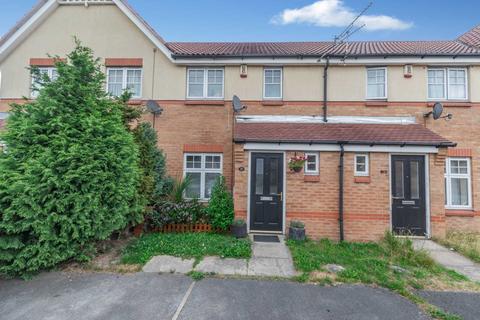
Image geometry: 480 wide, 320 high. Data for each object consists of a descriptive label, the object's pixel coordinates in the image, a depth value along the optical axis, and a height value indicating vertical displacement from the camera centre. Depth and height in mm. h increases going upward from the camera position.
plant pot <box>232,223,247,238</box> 6844 -1672
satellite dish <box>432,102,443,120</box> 8102 +2404
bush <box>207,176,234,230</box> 7251 -1110
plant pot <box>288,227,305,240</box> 6770 -1711
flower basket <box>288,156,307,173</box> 7143 +397
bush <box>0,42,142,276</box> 4641 -36
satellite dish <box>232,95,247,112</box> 8562 +2660
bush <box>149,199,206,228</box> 7281 -1289
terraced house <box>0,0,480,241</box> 7160 +2321
